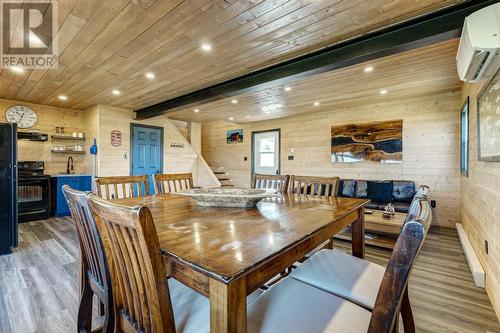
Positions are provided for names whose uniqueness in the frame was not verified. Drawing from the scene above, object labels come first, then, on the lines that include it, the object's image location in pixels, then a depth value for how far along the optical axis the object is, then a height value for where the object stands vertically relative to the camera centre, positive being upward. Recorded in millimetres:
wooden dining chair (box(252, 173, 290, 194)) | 2557 -188
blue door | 5804 +377
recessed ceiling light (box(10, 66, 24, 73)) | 3283 +1358
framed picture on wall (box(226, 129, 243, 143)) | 7657 +963
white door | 6852 +375
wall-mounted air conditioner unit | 1676 +915
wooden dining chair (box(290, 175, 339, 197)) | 2256 -186
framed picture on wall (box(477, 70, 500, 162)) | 1884 +389
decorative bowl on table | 1629 -237
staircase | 7542 -392
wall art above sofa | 4801 +494
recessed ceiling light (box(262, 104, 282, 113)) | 5266 +1334
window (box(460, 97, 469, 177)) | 3311 +387
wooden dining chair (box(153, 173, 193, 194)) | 2514 -197
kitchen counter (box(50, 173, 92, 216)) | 4957 -477
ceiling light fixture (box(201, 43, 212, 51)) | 2583 +1312
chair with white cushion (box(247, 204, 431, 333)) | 695 -591
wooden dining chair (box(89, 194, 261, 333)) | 737 -410
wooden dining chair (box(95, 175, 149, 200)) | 2033 -171
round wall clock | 4898 +1044
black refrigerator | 2881 -238
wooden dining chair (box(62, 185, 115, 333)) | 1100 -531
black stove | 4508 -527
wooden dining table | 708 -311
